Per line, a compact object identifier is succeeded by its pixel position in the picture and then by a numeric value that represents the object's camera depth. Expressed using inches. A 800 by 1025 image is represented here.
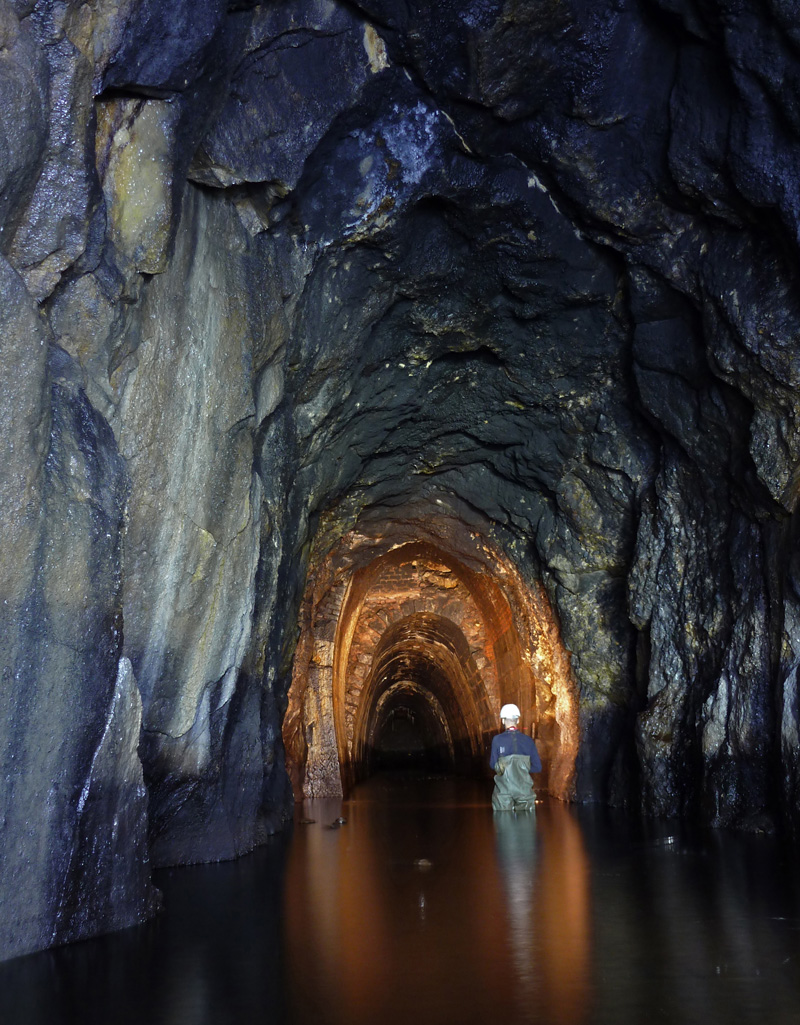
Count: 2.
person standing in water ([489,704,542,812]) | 448.1
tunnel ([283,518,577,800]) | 553.0
